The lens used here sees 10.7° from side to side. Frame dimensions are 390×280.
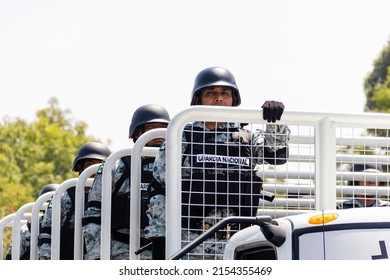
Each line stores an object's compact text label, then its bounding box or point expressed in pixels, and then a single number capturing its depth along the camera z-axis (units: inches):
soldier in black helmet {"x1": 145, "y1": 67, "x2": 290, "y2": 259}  416.5
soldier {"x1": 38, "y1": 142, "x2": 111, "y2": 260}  551.3
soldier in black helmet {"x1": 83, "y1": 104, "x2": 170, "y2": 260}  485.8
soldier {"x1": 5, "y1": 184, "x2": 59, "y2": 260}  658.6
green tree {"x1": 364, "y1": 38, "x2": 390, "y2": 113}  3293.2
